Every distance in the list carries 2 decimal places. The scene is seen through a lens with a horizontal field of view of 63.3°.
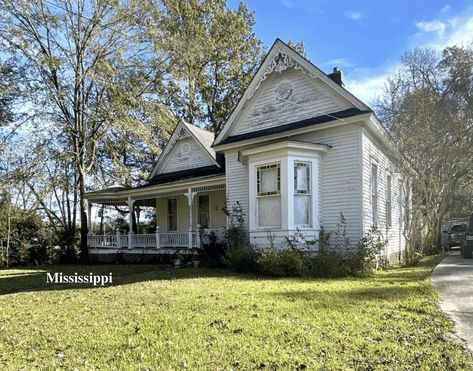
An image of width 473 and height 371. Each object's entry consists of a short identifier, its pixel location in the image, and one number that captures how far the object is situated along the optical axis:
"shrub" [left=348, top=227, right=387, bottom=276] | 10.95
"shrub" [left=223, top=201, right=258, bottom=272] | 11.94
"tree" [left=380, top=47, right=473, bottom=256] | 14.04
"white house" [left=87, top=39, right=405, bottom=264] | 12.17
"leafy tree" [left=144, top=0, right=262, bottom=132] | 30.31
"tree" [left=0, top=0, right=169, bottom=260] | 20.05
